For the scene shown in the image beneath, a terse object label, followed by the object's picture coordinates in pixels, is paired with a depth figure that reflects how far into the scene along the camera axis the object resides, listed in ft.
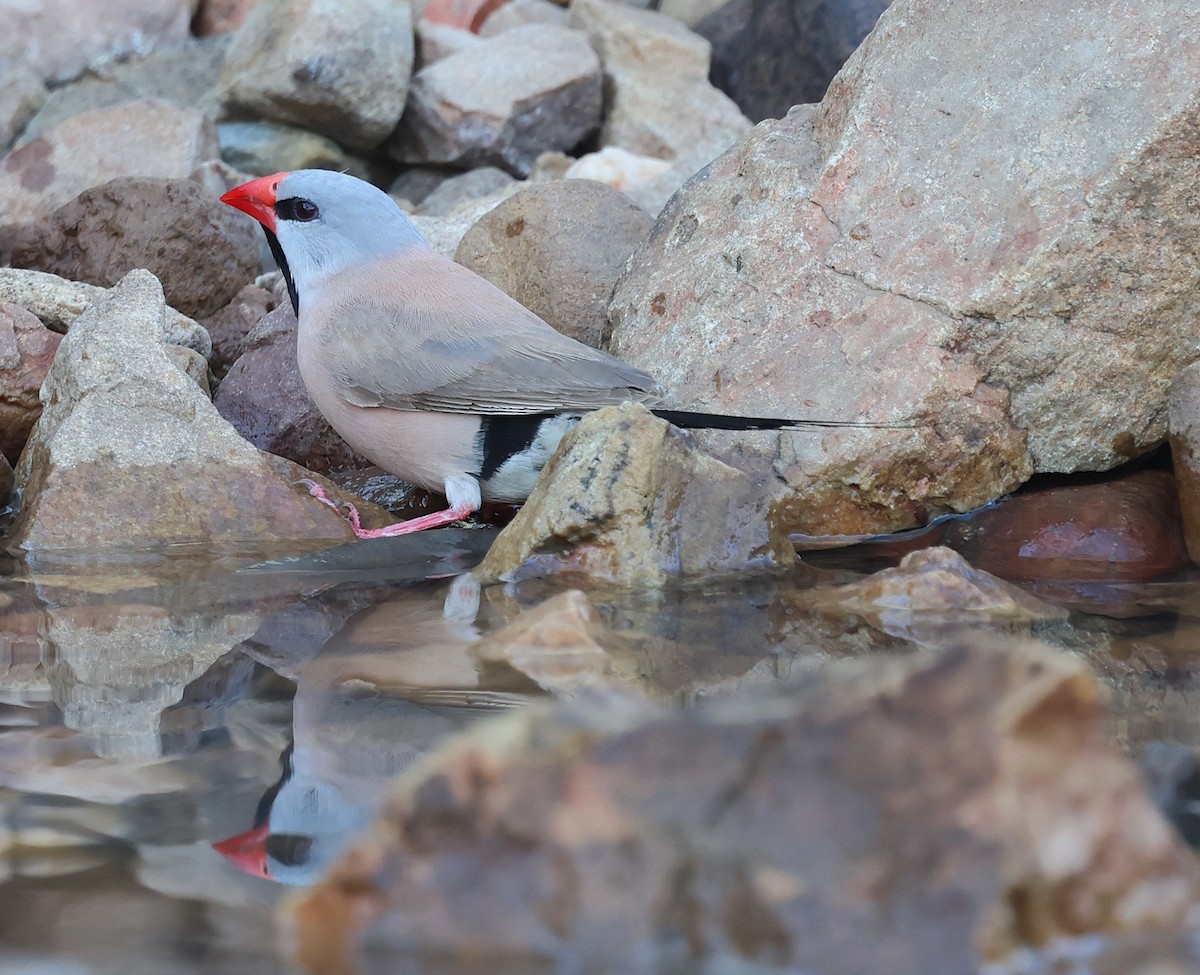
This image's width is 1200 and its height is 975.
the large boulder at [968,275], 25.79
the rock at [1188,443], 24.47
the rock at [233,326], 37.60
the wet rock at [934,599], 20.35
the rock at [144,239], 37.70
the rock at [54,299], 33.45
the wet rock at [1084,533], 25.02
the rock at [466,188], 54.03
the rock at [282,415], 32.89
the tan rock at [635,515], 23.08
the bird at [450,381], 26.81
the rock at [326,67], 55.88
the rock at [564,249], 33.32
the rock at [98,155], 48.47
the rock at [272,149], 57.21
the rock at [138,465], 26.94
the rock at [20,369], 31.01
